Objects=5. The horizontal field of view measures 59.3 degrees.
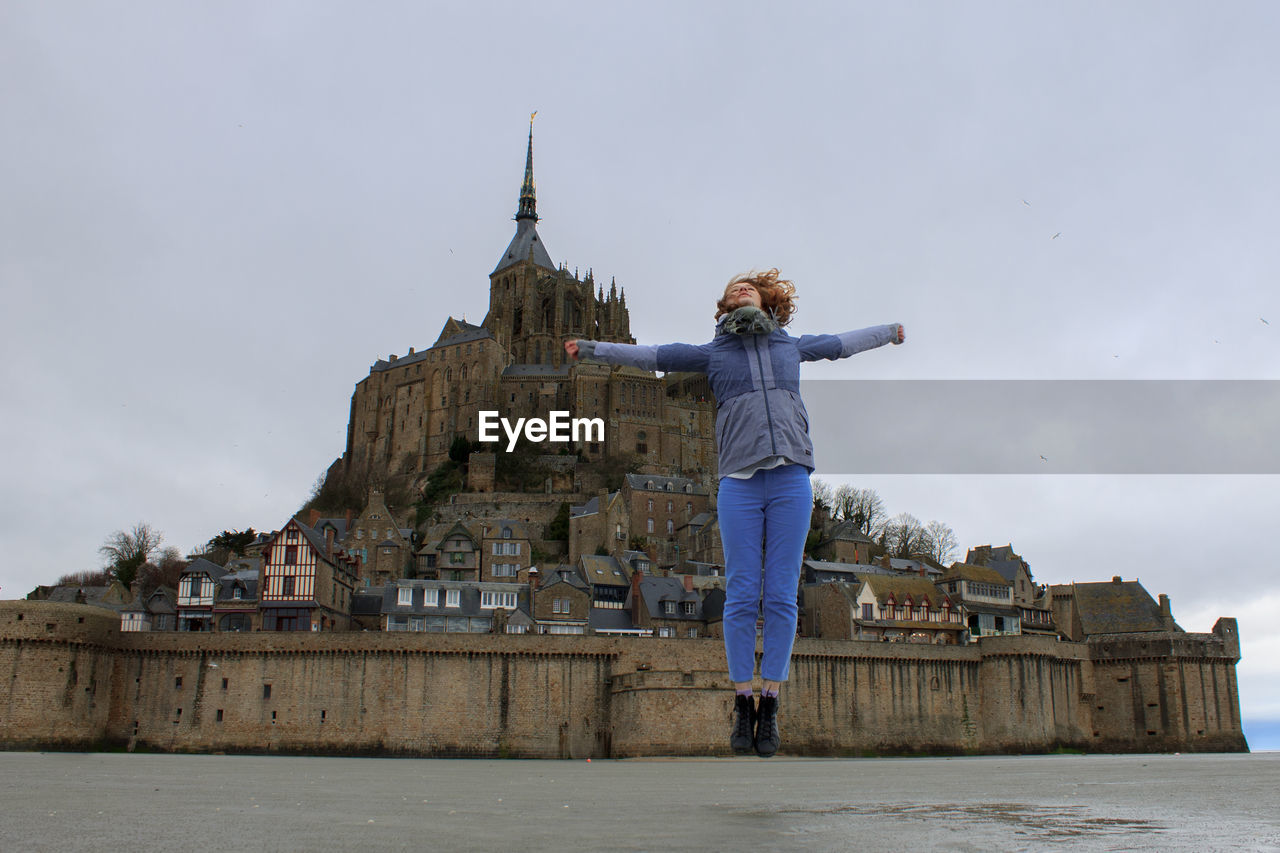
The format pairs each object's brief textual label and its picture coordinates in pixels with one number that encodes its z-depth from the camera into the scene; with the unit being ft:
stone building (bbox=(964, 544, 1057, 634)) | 236.22
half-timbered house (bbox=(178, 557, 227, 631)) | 206.59
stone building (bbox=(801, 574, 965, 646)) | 211.82
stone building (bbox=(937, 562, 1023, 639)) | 222.48
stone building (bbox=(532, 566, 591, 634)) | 209.97
